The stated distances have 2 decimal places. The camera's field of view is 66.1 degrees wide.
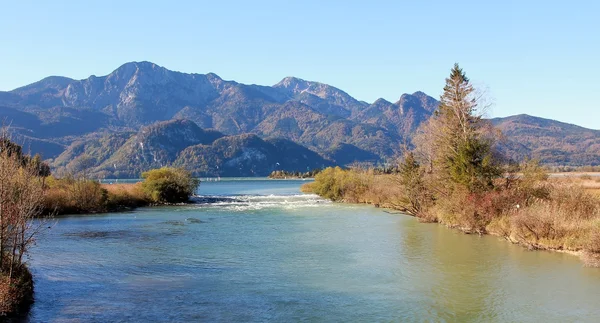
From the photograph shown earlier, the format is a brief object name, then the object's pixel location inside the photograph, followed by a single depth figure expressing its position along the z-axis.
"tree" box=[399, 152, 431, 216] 49.59
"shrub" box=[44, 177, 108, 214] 56.37
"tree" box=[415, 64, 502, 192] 38.84
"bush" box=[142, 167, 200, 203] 74.81
